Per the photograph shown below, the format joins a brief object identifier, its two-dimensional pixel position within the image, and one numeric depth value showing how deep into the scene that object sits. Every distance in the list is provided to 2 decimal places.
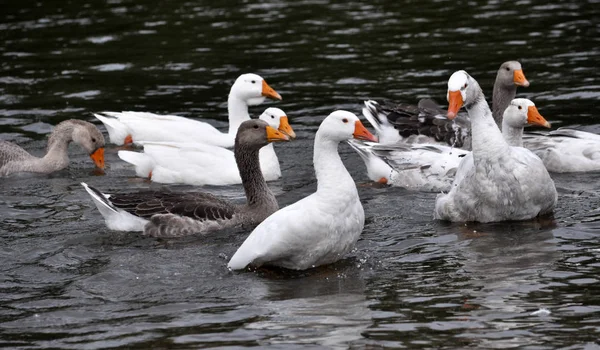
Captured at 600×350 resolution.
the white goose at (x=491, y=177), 21.75
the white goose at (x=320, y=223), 18.86
